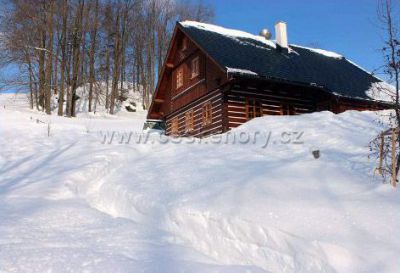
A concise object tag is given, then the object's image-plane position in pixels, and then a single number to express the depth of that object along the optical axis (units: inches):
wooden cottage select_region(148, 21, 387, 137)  619.8
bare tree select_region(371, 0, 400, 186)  263.3
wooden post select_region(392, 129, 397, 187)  247.2
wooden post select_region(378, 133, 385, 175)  264.8
